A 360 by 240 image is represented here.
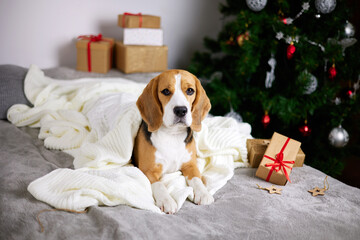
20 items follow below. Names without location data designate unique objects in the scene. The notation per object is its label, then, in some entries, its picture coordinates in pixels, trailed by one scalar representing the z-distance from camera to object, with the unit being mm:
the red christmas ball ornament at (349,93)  2850
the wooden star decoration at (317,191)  1769
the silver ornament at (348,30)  2756
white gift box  3301
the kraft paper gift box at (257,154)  2074
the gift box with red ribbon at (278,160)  1867
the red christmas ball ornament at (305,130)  2899
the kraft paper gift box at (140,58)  3297
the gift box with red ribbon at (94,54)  3244
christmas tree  2738
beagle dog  1682
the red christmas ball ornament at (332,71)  2748
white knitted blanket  1535
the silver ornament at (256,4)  2729
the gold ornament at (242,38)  2842
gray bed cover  1318
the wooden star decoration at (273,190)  1762
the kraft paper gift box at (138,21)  3210
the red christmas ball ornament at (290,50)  2648
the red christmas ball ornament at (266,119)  2923
